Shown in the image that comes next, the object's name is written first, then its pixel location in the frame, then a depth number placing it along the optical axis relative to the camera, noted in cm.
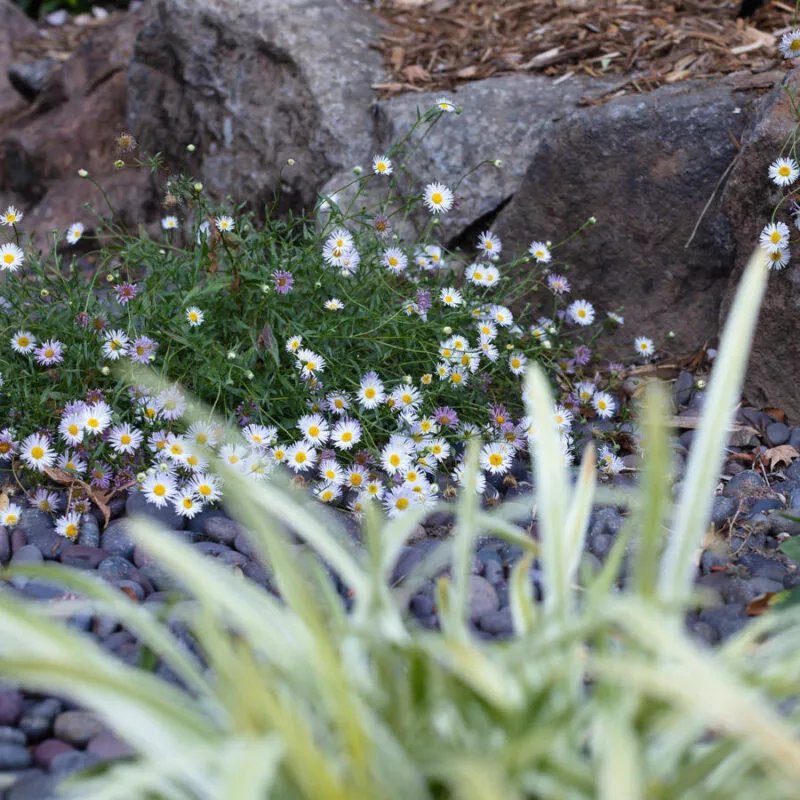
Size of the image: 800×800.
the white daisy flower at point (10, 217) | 219
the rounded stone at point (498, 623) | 159
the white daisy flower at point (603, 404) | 242
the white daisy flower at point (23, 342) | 211
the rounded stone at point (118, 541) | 188
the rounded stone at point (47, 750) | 126
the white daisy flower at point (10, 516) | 185
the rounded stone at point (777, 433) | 242
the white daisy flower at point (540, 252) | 254
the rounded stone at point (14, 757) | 124
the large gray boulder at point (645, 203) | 272
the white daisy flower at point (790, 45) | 240
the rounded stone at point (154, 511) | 199
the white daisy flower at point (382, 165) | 239
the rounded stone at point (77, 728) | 129
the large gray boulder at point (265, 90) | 338
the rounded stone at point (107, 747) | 123
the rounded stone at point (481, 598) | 164
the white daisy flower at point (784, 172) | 233
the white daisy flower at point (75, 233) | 232
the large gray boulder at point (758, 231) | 244
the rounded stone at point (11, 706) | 133
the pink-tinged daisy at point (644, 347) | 261
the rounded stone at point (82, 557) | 181
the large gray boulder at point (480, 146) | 308
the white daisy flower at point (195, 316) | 212
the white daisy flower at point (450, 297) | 234
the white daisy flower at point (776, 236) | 236
